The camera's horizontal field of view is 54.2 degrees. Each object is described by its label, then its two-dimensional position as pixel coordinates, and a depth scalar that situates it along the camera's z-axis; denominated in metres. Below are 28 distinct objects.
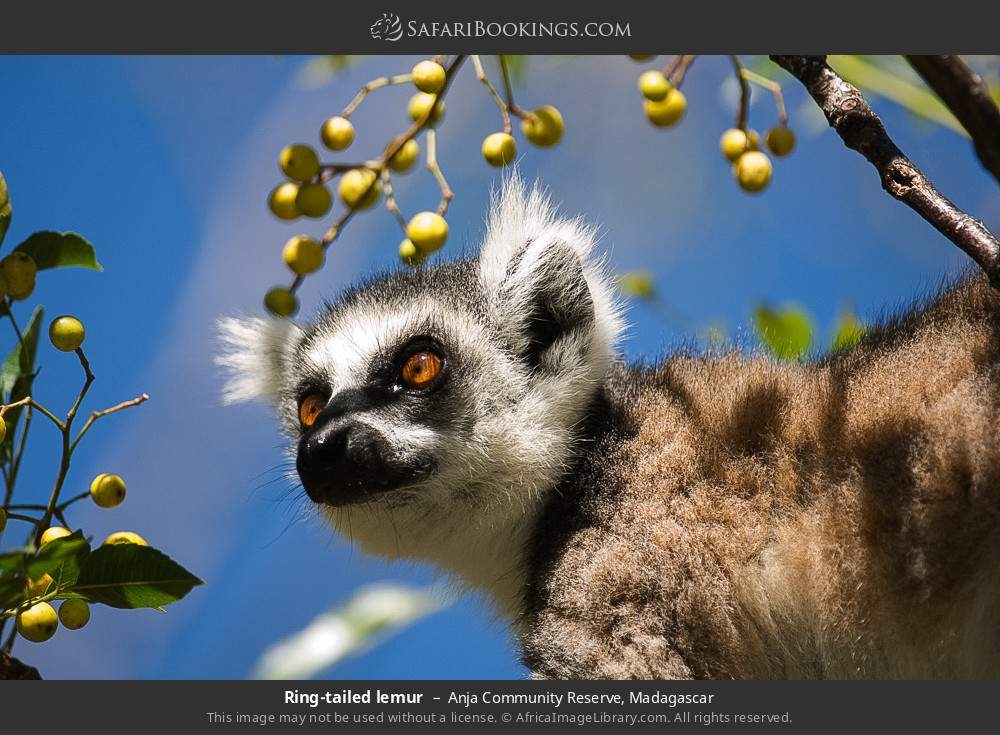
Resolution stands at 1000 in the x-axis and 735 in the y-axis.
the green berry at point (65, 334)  2.74
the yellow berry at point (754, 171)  3.38
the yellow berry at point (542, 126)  3.37
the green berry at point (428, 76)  3.12
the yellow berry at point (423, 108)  3.29
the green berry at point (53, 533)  2.59
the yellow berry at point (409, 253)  3.35
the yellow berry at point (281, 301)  3.31
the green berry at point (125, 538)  2.61
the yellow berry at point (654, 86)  3.27
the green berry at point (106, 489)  2.72
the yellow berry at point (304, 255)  3.23
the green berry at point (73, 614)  2.62
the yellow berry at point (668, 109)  3.33
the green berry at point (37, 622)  2.51
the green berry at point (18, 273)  2.64
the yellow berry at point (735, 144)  3.44
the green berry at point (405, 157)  3.46
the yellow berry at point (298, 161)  3.08
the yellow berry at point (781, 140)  3.56
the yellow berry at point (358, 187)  3.25
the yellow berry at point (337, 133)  3.22
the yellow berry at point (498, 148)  3.36
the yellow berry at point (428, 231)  3.17
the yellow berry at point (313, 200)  3.15
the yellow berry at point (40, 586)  2.55
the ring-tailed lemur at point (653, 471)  3.09
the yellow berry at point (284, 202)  3.30
